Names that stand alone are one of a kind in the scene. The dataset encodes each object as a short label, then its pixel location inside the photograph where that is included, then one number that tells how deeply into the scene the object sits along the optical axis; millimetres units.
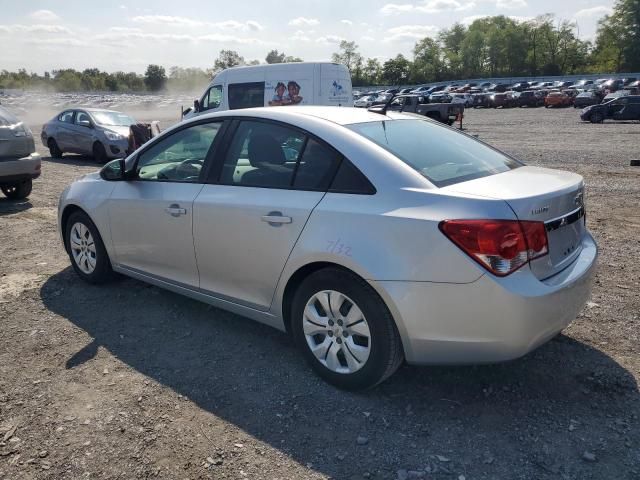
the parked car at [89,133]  14234
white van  13766
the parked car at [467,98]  47312
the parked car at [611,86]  44344
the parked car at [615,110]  25188
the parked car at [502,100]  45938
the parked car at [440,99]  31194
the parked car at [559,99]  42156
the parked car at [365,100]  43156
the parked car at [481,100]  46969
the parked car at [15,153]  8266
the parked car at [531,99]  45250
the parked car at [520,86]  56447
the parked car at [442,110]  23781
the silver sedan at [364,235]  2689
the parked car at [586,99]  38812
